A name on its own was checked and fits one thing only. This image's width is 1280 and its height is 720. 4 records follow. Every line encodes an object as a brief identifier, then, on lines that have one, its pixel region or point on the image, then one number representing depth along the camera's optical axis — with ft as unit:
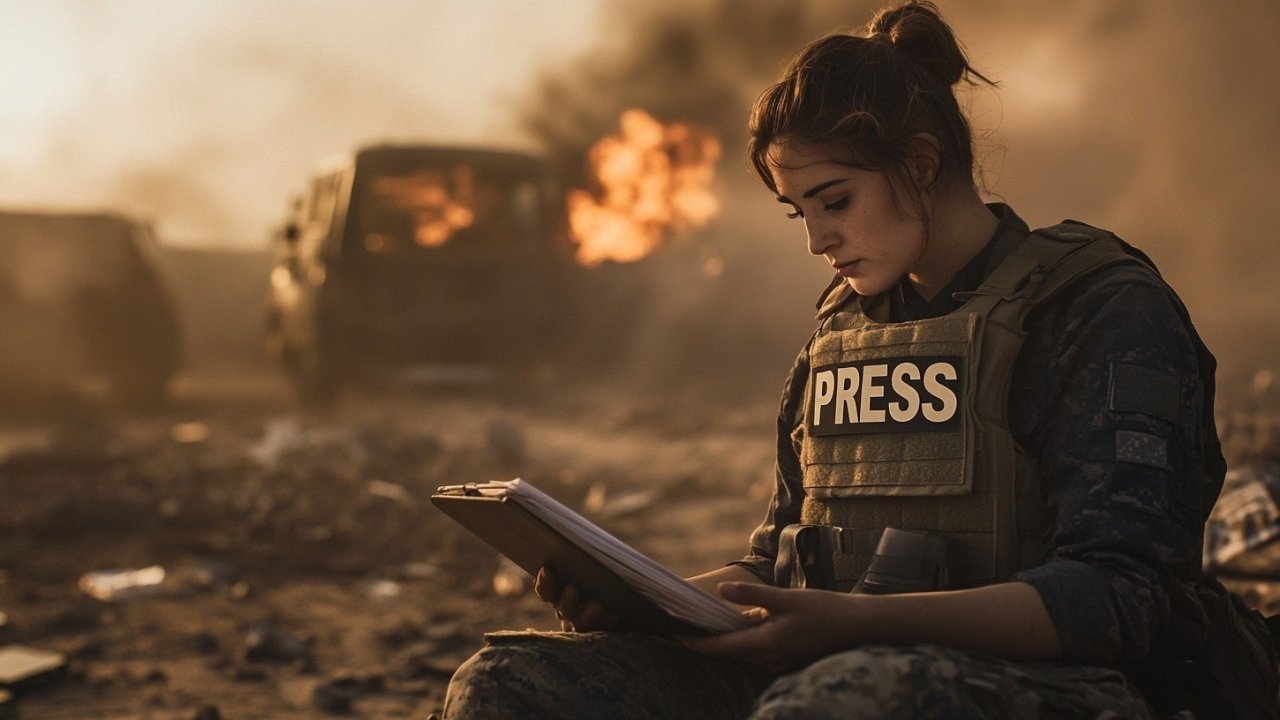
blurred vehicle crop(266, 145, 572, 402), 31.73
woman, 4.98
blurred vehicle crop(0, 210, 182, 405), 35.27
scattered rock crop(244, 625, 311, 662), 14.66
